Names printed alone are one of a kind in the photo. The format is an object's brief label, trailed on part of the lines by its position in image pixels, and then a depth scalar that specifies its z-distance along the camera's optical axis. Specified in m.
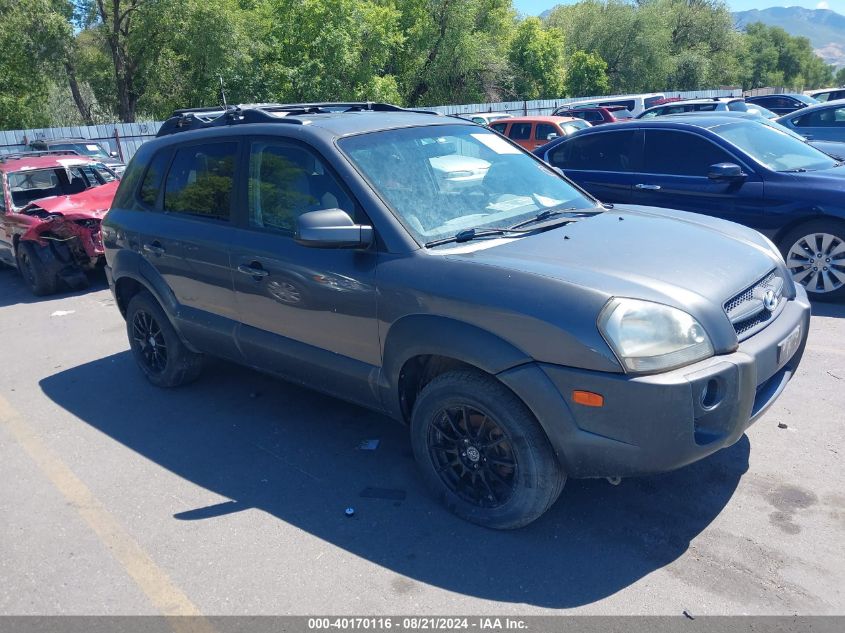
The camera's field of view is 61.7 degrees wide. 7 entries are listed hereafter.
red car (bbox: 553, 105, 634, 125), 19.52
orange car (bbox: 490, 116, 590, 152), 15.49
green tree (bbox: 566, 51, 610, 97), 42.66
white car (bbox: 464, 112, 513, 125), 19.25
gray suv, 2.84
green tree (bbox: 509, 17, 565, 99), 39.72
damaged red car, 8.60
